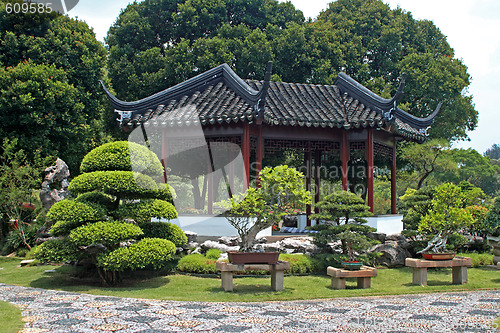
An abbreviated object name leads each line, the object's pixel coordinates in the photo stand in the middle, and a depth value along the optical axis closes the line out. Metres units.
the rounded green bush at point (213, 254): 10.37
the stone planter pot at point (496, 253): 11.05
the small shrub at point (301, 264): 9.99
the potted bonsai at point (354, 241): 9.30
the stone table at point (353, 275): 8.50
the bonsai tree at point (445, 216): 9.25
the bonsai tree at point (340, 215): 9.77
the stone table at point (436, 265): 9.12
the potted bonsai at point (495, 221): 10.43
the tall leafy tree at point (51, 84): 15.77
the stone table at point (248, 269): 8.19
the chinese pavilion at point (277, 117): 11.77
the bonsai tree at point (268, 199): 8.38
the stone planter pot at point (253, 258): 8.20
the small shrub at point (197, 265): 9.88
